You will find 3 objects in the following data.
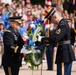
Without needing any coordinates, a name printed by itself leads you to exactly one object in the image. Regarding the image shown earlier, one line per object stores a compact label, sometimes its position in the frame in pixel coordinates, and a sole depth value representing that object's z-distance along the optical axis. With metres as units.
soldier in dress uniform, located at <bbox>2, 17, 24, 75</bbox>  13.67
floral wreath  14.52
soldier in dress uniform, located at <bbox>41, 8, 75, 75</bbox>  14.29
